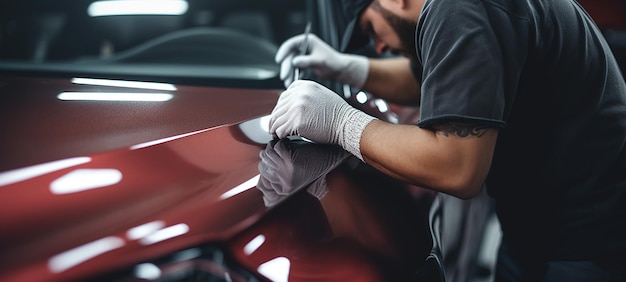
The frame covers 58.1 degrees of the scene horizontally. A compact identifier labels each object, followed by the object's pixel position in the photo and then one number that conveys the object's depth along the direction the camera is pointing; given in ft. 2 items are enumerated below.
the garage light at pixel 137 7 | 6.07
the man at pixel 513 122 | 3.27
